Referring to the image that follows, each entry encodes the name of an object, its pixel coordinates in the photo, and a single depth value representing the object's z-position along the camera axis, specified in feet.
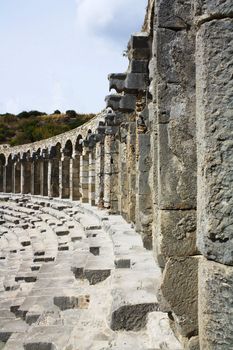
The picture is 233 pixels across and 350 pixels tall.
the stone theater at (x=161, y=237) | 8.08
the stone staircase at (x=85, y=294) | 13.14
